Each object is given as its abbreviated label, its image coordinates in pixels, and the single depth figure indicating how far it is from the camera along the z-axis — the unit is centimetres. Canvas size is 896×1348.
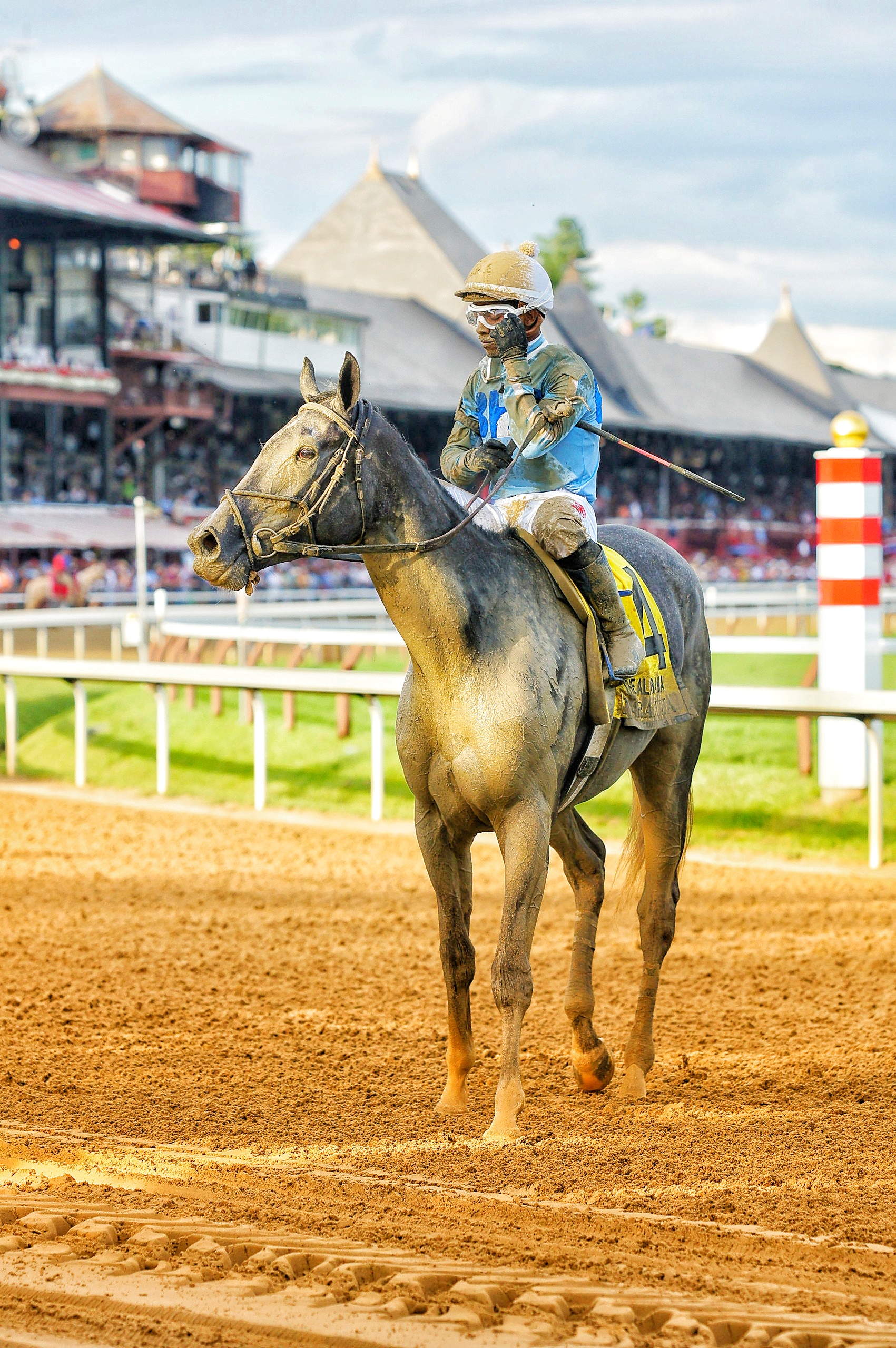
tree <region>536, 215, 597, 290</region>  15337
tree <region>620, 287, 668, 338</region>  17412
